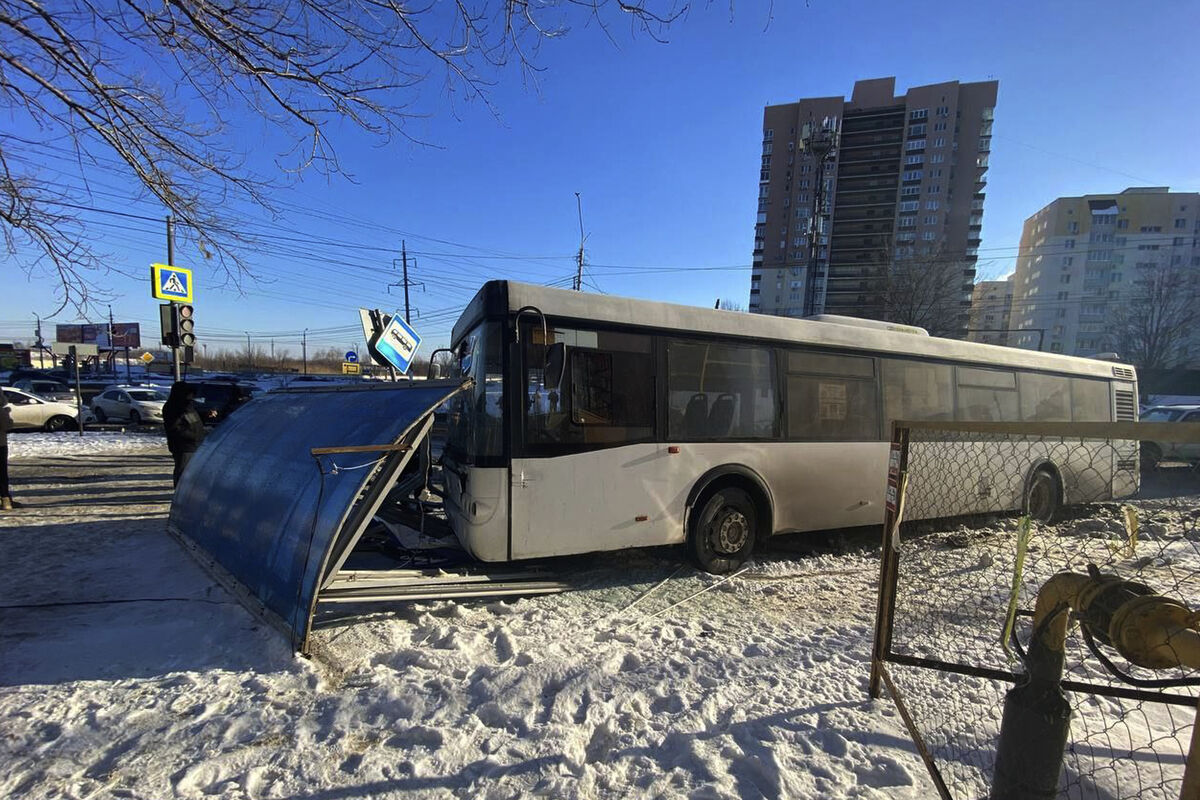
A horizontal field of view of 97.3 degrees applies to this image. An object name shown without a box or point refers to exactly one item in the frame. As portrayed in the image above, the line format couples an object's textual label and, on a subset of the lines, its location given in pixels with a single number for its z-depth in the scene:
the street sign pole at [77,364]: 16.05
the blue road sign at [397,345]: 8.13
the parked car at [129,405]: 20.72
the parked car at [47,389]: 23.94
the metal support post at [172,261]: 11.48
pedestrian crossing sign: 10.15
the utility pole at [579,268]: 27.73
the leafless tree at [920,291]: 27.94
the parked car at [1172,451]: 12.26
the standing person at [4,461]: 7.41
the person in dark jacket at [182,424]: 7.62
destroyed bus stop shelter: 3.64
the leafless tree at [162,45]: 3.77
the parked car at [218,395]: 19.82
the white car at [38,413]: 17.34
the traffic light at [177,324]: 10.65
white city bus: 4.52
